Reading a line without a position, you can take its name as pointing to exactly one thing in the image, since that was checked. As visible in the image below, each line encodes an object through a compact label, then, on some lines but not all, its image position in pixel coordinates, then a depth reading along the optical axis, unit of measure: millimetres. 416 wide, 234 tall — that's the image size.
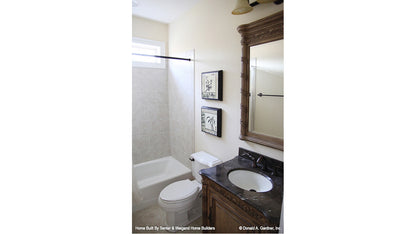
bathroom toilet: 1840
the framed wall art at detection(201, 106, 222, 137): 1945
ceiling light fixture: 1307
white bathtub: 2271
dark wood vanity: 1073
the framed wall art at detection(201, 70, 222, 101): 1889
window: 2635
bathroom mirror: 1386
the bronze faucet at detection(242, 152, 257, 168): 1562
